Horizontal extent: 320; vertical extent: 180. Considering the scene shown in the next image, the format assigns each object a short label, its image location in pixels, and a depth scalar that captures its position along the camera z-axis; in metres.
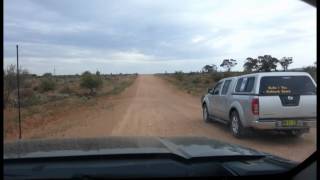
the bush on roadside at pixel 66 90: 24.19
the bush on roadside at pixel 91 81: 25.34
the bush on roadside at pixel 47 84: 21.76
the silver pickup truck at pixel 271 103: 5.55
